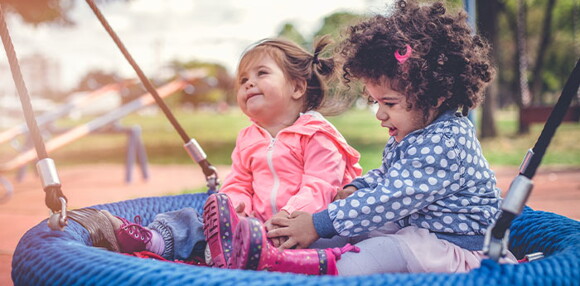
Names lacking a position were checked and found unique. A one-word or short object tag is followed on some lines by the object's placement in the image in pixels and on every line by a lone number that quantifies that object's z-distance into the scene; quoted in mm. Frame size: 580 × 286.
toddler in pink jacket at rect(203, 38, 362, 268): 1720
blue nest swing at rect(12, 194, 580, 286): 922
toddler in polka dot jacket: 1282
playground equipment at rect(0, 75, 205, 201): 4797
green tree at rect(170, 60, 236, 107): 39084
